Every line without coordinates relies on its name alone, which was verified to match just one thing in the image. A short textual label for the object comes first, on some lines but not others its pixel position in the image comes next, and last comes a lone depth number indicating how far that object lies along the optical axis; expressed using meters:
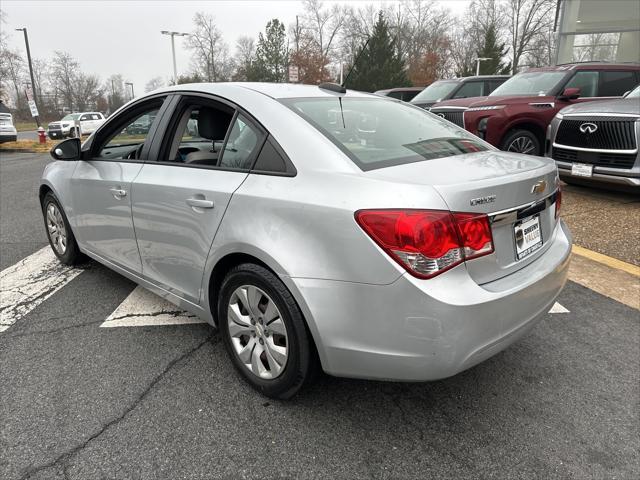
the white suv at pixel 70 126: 27.16
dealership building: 17.47
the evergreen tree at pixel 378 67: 41.16
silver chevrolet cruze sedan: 1.84
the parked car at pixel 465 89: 11.15
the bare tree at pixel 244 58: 57.84
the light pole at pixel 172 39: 33.75
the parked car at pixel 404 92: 15.97
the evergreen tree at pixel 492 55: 50.19
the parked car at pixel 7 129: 16.05
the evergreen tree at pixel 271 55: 56.83
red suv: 7.19
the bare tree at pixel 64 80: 68.69
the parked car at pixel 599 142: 5.52
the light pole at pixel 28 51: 26.22
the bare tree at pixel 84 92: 70.12
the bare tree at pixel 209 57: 56.28
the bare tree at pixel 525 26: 58.97
